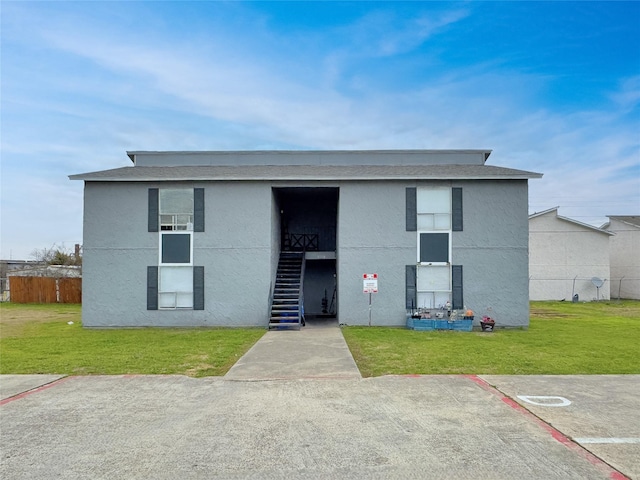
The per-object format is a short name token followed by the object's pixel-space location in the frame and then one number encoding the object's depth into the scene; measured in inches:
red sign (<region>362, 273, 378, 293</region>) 548.7
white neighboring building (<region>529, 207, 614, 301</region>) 1037.8
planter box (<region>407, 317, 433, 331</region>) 536.3
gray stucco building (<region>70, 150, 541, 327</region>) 567.2
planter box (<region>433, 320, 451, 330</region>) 535.2
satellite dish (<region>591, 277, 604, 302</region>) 1016.9
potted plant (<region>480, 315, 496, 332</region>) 533.7
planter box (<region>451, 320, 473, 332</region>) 533.3
